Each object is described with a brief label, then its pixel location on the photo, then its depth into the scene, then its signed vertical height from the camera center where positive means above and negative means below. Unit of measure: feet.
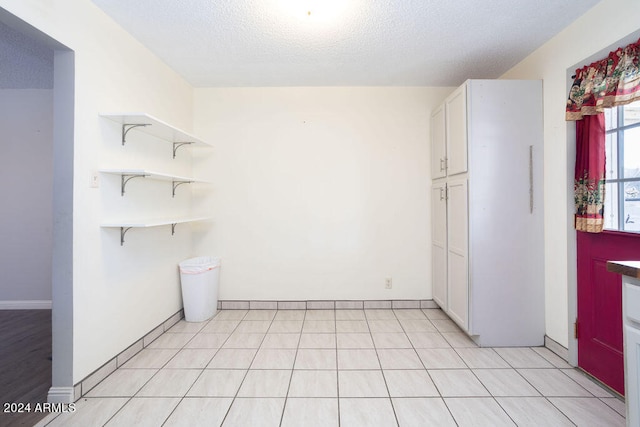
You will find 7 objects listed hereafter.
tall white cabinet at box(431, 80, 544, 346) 7.41 +0.09
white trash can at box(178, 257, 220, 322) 8.95 -2.41
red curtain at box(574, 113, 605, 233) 5.86 +0.85
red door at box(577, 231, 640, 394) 5.54 -1.94
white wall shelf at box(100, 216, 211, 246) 6.15 -0.21
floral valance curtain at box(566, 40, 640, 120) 5.18 +2.62
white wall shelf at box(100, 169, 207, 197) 6.06 +0.95
